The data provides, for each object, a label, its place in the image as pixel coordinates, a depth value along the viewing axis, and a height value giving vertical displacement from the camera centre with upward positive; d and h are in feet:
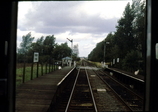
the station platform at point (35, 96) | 15.83 -4.67
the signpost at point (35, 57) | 29.04 +0.13
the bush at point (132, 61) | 63.25 -0.98
